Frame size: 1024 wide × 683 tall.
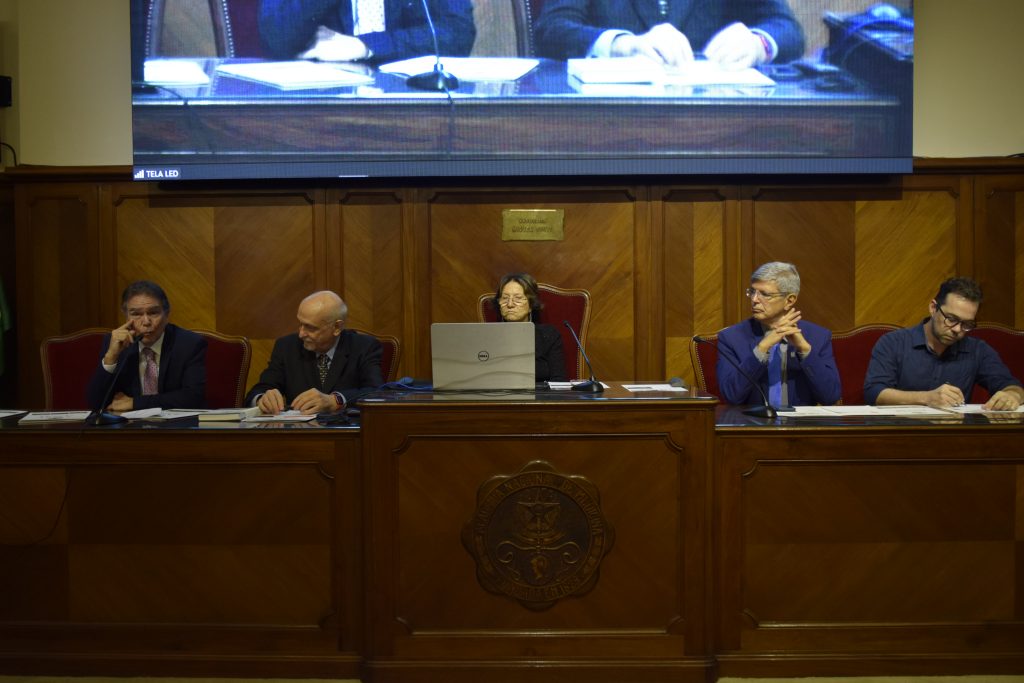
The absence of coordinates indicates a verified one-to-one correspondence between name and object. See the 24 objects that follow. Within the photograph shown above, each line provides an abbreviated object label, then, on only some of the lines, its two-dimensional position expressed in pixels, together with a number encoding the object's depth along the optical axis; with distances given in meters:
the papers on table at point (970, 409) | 2.79
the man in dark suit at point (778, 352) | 3.07
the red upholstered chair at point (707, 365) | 3.38
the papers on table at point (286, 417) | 2.65
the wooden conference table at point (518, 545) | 2.36
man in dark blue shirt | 3.08
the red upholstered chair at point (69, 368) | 3.60
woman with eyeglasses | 3.71
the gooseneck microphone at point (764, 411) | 2.56
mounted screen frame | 4.44
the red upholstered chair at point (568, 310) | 4.01
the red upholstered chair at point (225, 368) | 3.57
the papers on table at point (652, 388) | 2.63
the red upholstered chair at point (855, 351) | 3.72
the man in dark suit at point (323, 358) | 3.35
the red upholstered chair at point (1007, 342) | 3.65
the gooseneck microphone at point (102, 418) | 2.57
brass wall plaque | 4.61
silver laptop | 2.58
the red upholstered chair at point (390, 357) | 3.62
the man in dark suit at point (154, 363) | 3.31
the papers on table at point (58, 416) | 2.74
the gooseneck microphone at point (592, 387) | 2.69
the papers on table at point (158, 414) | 2.79
